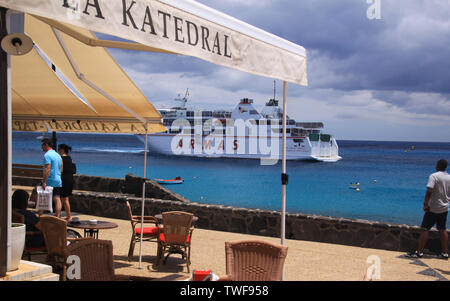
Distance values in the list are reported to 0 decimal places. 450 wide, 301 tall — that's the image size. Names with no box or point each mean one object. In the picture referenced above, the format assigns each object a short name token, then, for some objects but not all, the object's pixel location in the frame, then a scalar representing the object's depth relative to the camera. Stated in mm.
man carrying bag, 6938
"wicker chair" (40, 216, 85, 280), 4344
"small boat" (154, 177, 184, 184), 41306
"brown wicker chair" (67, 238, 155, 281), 3280
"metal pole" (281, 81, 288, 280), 3944
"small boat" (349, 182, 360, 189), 42000
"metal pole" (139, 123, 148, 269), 5304
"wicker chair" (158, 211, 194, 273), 5456
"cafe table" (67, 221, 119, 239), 5340
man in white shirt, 6211
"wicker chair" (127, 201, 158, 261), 5869
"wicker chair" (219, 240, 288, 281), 3344
